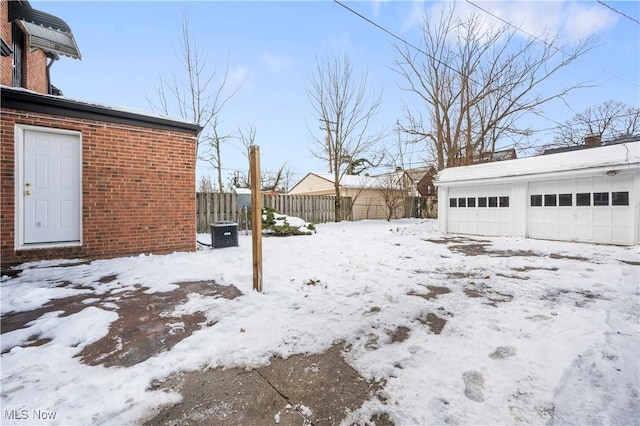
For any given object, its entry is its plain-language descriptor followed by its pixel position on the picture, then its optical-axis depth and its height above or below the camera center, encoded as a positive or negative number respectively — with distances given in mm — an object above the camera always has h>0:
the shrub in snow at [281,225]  10265 -394
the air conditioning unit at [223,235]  6871 -497
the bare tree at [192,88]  12141 +5751
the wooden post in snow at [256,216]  3699 -17
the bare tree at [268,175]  19641 +4457
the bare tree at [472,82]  15195 +7622
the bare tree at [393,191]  19844 +1651
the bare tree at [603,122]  21422 +7172
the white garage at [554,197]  7742 +526
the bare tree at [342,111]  15930 +6147
